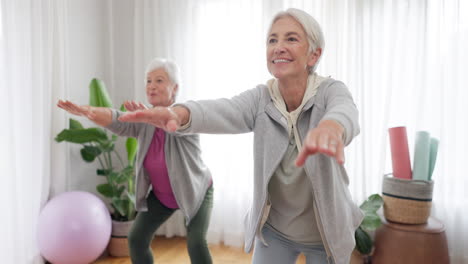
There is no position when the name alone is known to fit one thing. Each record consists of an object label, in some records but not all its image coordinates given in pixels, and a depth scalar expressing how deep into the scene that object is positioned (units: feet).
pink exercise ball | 7.75
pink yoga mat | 7.98
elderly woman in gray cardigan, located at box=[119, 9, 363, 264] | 3.65
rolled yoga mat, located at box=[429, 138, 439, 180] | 8.02
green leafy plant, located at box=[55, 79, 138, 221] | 8.80
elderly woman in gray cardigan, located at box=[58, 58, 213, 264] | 6.11
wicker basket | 7.80
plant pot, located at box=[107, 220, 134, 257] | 9.59
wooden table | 7.48
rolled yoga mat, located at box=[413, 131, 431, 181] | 7.85
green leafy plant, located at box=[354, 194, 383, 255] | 8.19
